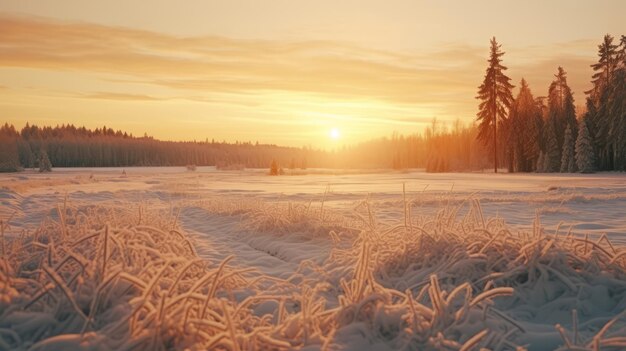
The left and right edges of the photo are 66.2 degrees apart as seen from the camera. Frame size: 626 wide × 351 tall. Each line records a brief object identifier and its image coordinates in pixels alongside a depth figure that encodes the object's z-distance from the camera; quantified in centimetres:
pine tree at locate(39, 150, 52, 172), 6736
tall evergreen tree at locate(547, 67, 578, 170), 4766
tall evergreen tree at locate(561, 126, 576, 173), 4422
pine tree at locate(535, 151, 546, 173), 4791
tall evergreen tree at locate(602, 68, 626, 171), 4050
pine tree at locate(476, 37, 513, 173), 4512
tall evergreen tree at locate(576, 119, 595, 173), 4191
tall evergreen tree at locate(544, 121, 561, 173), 4681
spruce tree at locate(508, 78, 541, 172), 4803
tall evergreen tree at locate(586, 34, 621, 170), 4375
